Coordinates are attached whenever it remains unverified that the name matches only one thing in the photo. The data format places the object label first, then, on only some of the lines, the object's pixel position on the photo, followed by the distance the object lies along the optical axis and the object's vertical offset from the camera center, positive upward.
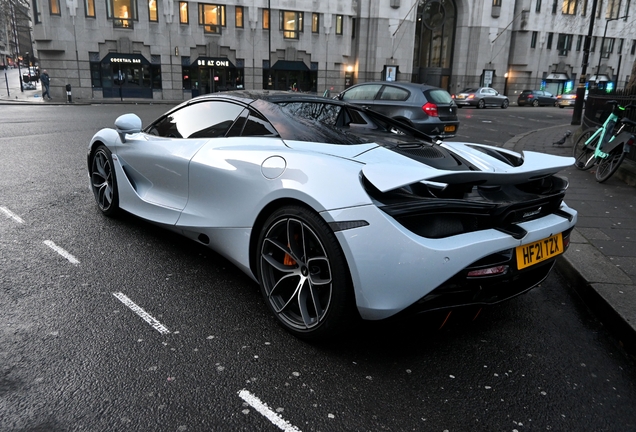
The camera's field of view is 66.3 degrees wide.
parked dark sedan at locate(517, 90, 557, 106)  38.62 -1.28
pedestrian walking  29.83 -0.84
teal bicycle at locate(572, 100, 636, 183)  7.24 -0.93
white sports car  2.40 -0.72
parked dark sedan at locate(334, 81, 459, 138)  11.43 -0.62
